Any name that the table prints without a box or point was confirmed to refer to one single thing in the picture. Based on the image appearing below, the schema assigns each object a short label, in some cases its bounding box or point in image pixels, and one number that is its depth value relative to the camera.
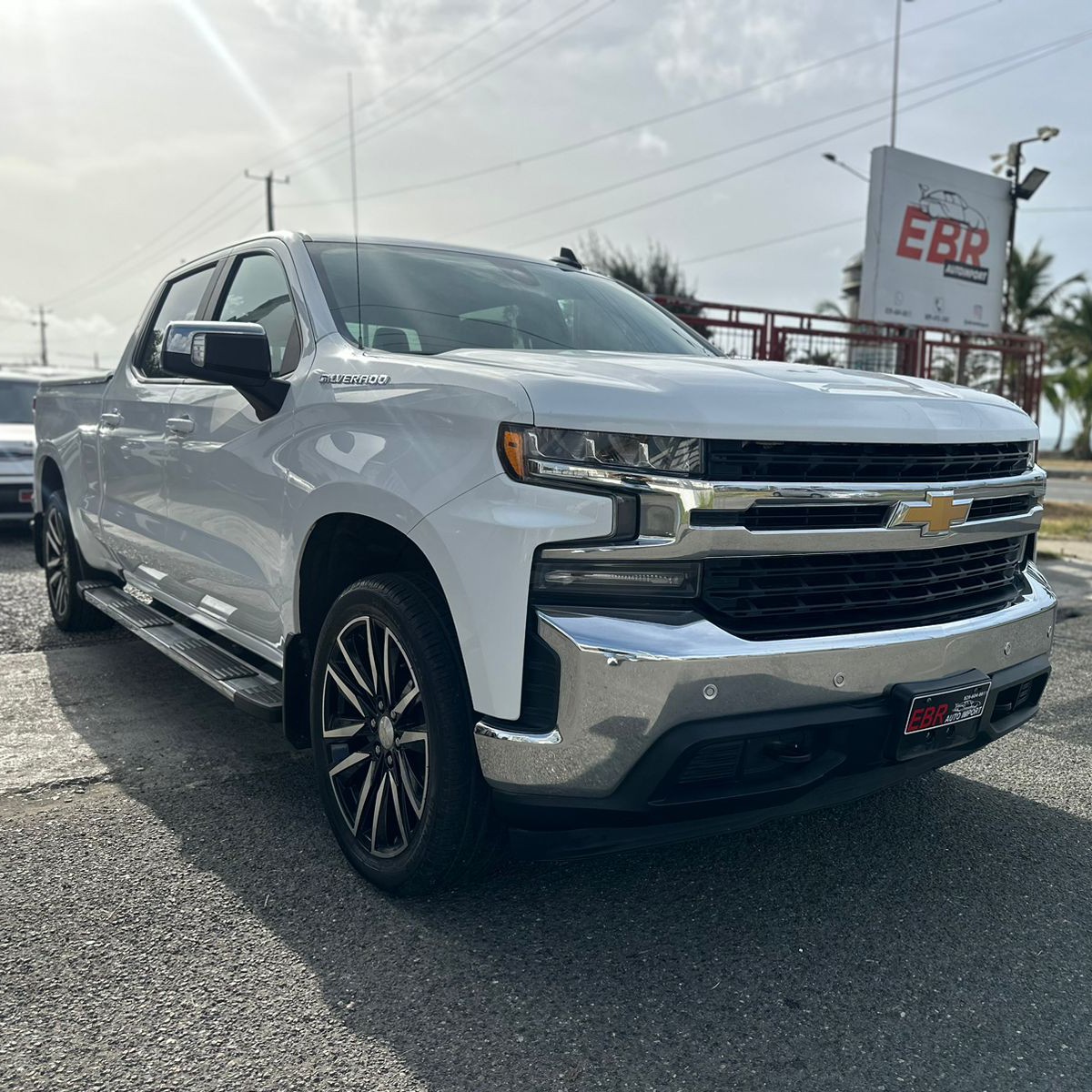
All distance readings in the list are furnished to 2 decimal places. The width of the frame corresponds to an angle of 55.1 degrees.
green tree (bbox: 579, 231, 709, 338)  30.12
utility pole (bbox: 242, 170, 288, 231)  41.35
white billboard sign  13.35
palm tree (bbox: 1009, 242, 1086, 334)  42.66
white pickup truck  2.29
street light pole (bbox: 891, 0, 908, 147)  27.63
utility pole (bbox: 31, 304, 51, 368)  90.56
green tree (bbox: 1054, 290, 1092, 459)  42.38
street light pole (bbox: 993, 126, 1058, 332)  14.66
